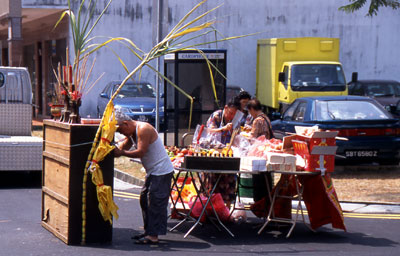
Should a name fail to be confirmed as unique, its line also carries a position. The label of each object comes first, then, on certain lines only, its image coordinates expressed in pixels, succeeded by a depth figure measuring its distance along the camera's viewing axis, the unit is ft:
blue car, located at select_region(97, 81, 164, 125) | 150.51
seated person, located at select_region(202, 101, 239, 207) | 63.57
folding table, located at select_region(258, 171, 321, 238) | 59.41
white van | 83.97
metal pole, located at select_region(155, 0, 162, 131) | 97.92
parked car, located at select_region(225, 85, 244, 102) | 171.73
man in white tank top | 55.36
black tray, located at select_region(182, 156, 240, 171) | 58.80
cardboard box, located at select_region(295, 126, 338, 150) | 59.31
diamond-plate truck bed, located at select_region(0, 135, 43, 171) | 83.87
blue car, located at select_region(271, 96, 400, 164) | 89.86
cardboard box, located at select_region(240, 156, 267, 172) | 58.90
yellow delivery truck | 152.15
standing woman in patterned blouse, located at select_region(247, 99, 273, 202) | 66.39
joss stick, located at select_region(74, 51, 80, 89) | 57.36
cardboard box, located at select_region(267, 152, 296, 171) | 58.70
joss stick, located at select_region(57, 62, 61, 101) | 70.38
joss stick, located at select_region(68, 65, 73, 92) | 57.67
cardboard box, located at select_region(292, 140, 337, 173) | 59.00
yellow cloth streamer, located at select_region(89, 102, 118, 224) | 54.03
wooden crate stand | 54.80
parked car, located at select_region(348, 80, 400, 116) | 160.04
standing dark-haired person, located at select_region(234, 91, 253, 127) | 73.36
